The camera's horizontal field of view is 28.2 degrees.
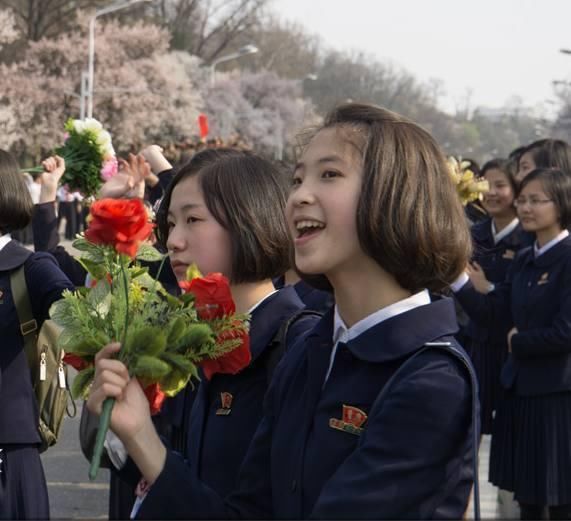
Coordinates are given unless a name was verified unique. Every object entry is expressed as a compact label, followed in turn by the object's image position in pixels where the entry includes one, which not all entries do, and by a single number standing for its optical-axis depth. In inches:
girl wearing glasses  229.0
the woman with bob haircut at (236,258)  112.8
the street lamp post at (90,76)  1431.7
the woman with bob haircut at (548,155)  285.4
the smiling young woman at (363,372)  82.0
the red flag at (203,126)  780.6
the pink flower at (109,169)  228.1
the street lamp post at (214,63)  1691.7
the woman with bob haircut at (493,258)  281.9
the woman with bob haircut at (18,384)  153.3
